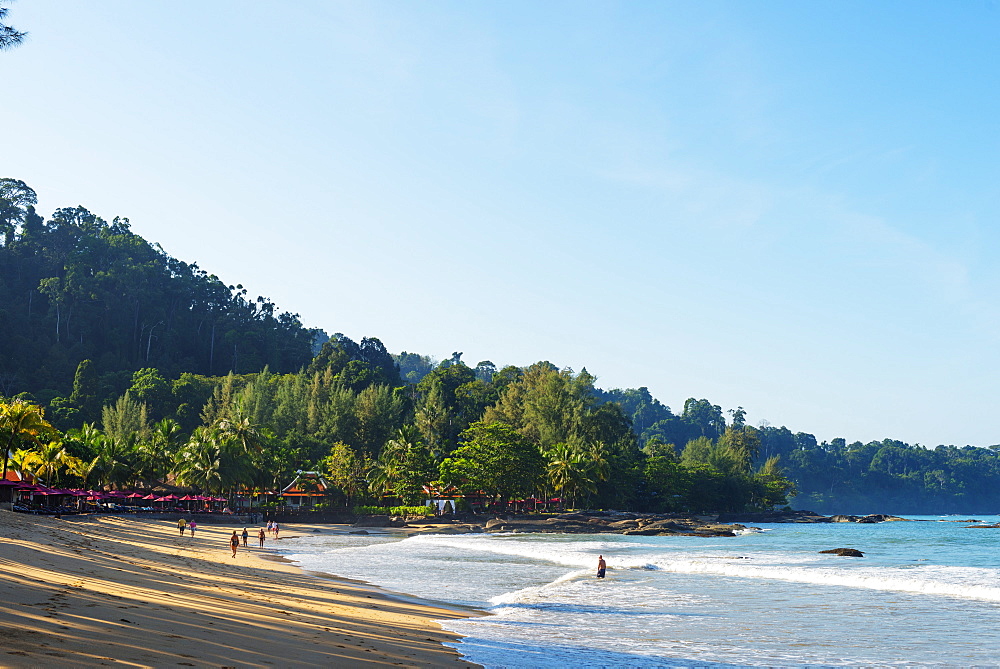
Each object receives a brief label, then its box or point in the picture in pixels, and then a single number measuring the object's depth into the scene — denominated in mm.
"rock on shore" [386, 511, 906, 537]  77312
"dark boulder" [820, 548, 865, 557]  50138
